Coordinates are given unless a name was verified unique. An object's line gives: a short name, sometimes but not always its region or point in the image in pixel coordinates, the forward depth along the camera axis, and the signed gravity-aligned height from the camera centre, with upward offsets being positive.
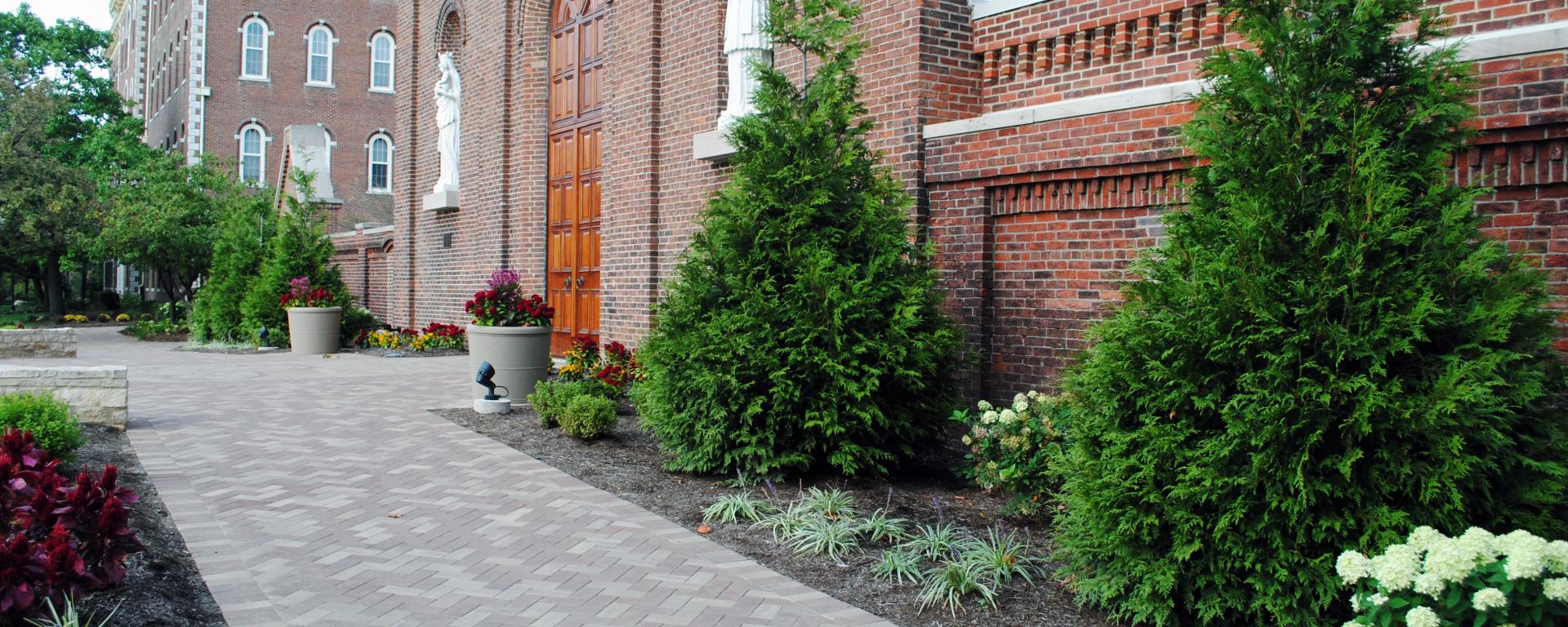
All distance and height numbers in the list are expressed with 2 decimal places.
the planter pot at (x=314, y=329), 18.53 -0.48
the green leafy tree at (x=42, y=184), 28.25 +3.04
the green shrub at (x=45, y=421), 7.06 -0.81
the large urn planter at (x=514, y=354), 10.69 -0.51
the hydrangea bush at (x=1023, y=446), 6.20 -0.81
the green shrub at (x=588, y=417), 8.55 -0.90
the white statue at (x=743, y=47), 10.12 +2.43
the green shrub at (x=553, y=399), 9.11 -0.82
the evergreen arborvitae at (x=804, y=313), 6.79 -0.05
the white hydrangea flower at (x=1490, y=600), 3.29 -0.88
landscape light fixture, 10.08 -0.69
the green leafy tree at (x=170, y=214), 25.03 +2.01
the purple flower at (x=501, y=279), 10.91 +0.23
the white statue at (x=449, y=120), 17.75 +2.98
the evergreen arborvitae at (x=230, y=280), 20.70 +0.39
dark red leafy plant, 3.84 -0.89
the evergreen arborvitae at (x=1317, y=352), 3.98 -0.16
